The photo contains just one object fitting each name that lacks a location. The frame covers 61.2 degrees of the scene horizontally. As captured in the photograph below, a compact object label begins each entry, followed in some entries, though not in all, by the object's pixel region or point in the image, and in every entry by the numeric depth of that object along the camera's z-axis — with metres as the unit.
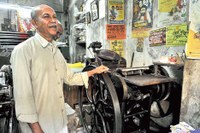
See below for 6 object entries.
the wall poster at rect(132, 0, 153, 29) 2.64
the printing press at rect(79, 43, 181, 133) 1.67
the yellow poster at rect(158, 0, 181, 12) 2.20
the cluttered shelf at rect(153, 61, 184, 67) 1.72
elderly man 1.30
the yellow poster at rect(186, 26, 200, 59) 1.43
